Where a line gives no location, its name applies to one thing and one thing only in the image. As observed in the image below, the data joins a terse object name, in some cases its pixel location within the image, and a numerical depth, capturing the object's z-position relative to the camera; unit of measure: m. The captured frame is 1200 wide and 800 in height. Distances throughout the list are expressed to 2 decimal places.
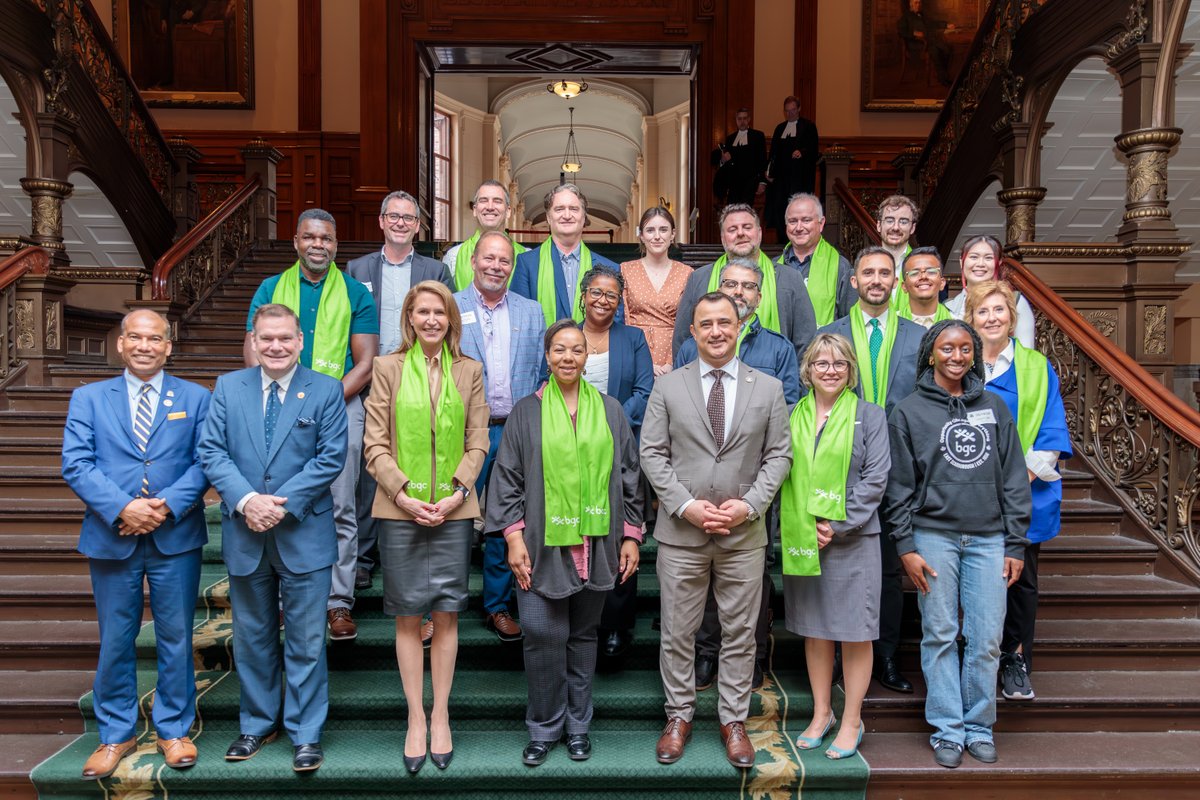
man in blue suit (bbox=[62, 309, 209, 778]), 3.05
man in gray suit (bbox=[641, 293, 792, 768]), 3.18
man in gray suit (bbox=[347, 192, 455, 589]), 3.91
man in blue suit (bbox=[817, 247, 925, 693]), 3.59
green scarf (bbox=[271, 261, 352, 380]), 3.68
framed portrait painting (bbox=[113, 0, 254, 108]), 10.63
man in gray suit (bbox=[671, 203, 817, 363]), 3.88
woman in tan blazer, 3.11
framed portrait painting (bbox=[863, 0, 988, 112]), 10.54
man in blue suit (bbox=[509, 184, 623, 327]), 3.97
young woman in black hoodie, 3.21
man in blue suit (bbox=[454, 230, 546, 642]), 3.59
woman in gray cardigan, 3.19
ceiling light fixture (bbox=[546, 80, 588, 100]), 15.52
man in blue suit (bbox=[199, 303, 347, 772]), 3.09
